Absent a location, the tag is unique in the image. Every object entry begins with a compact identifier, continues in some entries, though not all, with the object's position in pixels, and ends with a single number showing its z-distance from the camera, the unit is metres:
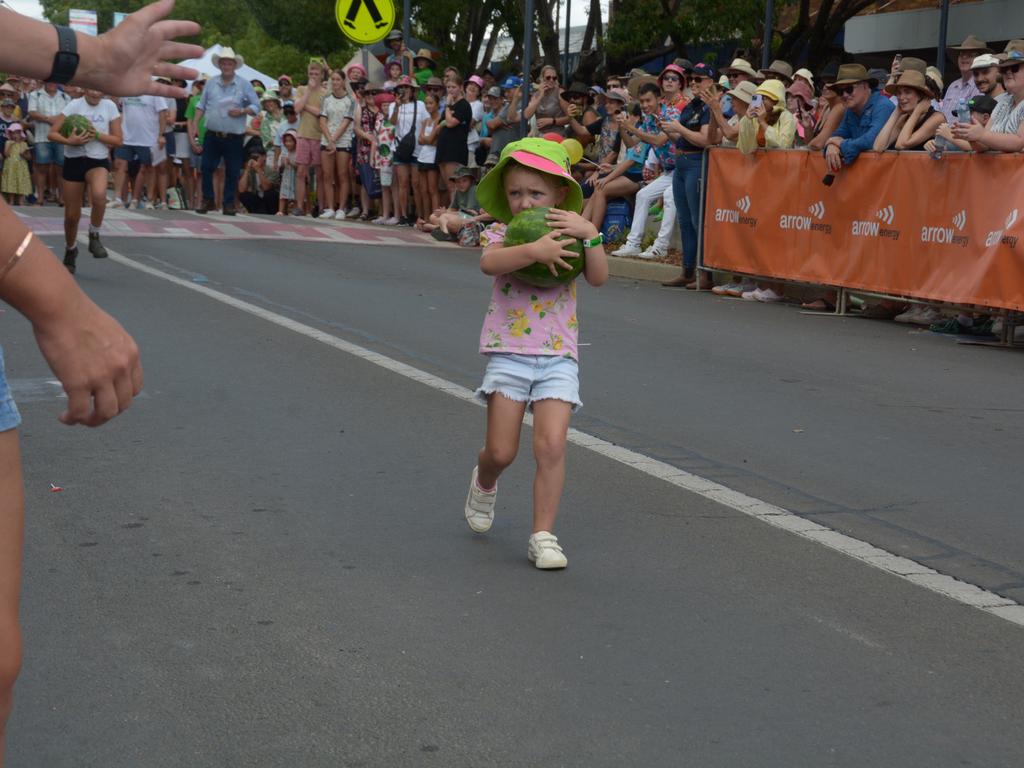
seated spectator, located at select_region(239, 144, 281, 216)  26.95
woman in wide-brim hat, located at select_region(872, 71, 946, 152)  12.91
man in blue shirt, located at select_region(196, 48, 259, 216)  23.44
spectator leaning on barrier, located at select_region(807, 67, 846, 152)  14.04
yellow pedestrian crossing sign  24.20
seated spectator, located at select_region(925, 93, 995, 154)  12.20
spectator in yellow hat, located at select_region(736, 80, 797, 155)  14.91
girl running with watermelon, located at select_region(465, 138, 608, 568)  5.27
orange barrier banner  11.95
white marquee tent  33.94
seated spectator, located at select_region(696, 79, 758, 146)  15.48
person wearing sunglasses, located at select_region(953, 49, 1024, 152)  11.75
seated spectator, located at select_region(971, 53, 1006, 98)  13.41
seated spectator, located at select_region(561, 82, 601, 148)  19.62
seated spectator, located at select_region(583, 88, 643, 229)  18.05
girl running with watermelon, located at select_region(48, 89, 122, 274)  13.86
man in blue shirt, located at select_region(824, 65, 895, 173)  13.47
